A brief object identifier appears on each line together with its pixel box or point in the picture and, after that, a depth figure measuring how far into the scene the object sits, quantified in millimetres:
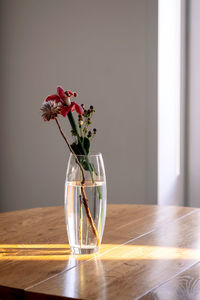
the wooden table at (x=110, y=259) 1236
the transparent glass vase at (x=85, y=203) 1433
